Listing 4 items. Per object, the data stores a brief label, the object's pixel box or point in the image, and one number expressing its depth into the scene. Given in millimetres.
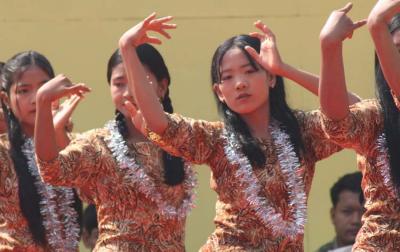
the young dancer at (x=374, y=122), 8797
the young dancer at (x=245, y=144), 9914
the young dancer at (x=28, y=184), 11320
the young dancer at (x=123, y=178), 10359
